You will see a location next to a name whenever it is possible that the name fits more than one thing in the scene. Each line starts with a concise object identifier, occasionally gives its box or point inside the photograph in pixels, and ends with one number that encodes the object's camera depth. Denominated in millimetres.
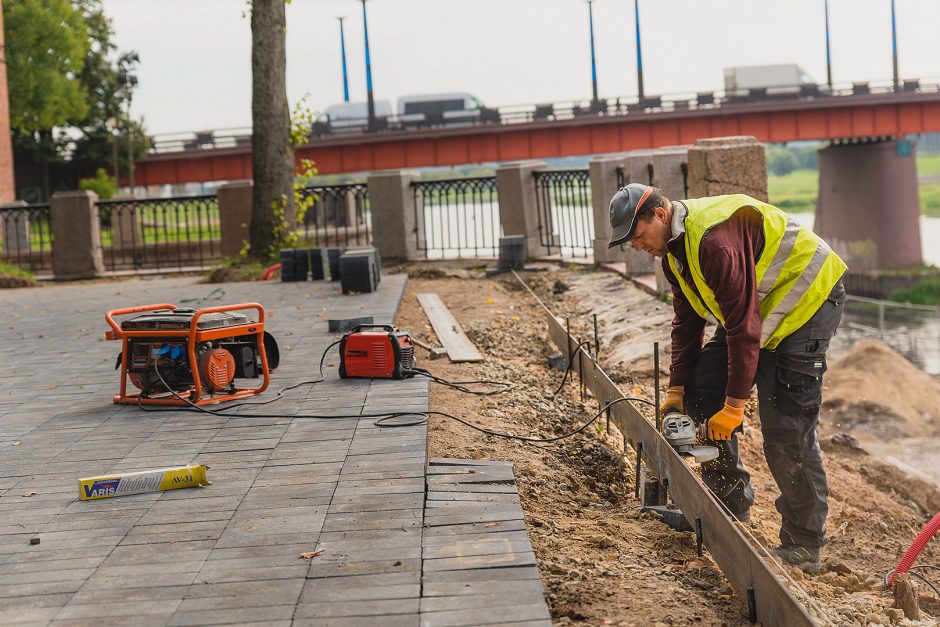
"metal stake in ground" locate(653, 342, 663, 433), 6634
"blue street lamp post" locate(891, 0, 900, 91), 61938
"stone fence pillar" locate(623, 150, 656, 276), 15484
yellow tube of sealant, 5562
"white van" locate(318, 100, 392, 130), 74750
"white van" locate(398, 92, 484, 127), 73688
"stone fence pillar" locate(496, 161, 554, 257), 20892
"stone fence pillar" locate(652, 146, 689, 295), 13602
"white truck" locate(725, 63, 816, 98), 65812
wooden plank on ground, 10141
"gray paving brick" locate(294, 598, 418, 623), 3939
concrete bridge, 47219
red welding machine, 8328
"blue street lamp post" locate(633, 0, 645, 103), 60781
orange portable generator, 7480
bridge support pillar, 58062
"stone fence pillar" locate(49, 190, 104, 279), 22531
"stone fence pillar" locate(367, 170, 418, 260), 21000
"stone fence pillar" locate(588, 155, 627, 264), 17375
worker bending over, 5391
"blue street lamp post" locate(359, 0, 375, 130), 60631
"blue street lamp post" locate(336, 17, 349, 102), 64344
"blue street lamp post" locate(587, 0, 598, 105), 61219
